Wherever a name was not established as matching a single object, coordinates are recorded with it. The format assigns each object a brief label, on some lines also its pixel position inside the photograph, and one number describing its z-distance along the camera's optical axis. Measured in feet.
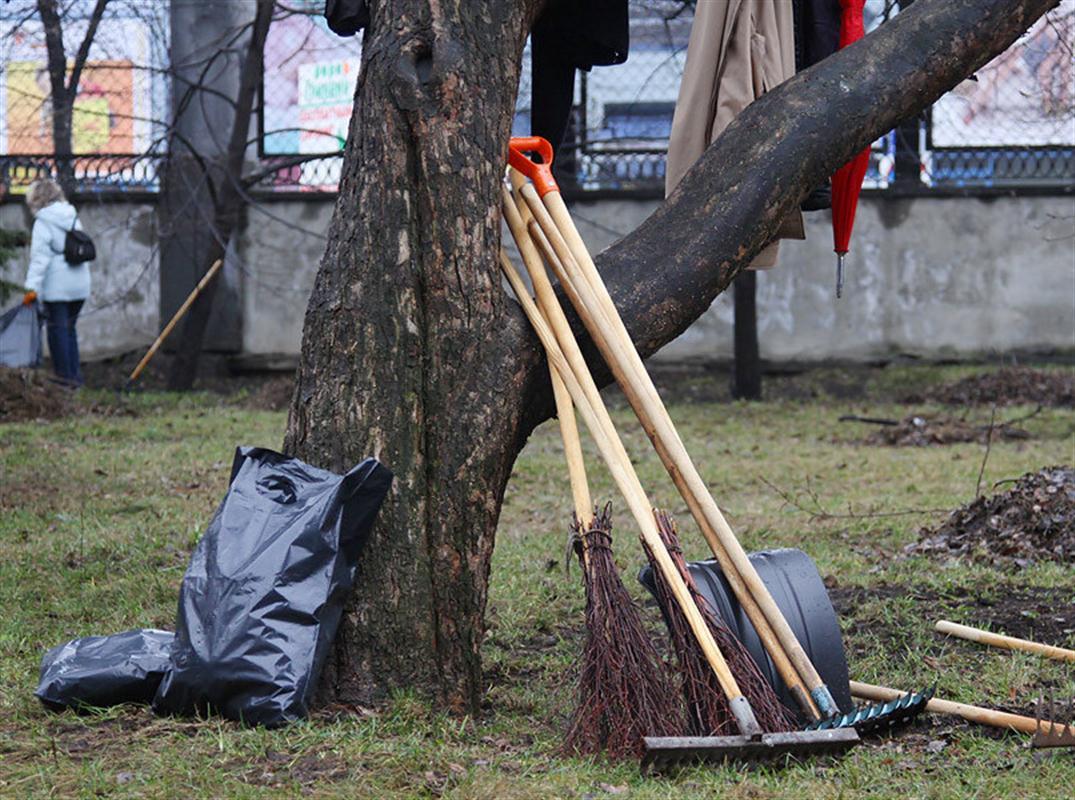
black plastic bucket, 24.56
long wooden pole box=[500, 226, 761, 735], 22.75
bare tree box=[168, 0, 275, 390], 76.38
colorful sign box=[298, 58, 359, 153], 89.71
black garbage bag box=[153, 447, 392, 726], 23.35
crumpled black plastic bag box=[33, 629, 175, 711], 24.91
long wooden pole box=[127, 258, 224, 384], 80.43
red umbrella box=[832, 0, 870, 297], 34.76
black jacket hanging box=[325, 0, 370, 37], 28.78
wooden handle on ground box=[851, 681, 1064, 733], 24.43
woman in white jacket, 76.07
